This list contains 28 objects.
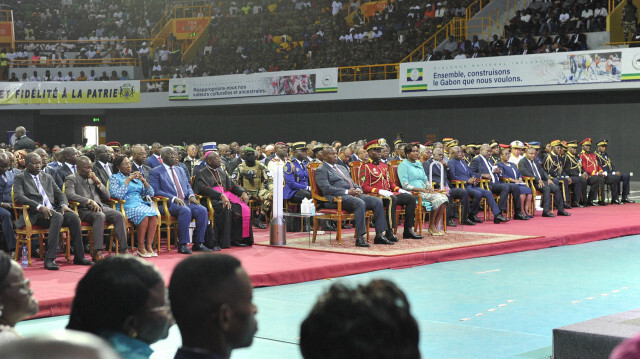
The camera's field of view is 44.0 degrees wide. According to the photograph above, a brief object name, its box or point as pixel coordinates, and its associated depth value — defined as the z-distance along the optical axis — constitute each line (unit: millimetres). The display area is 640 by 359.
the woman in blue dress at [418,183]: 11156
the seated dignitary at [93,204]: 8461
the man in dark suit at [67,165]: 9547
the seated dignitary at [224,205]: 9891
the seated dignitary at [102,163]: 9781
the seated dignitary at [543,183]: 14492
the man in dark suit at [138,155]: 9837
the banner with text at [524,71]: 19297
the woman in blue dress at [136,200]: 8953
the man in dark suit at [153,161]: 12445
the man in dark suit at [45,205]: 8148
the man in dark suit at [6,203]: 8477
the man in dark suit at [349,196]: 9992
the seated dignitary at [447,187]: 12531
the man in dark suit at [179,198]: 9328
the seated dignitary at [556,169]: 15938
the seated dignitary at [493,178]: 13773
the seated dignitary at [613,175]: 17156
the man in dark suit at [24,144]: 14039
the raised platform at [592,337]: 4414
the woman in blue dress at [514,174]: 14141
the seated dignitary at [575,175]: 16328
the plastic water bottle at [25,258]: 8203
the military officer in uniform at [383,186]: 10734
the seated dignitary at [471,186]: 13227
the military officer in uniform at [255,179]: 12344
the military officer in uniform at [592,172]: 16734
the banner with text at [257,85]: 24469
